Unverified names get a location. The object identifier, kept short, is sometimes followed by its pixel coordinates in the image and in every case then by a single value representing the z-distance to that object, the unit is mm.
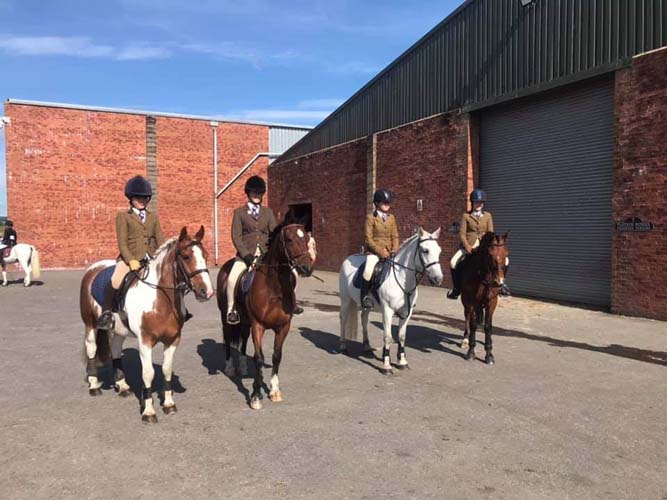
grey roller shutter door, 12523
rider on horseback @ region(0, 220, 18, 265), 18359
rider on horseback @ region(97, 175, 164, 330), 5539
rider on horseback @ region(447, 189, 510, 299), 8633
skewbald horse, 5125
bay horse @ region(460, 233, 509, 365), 7168
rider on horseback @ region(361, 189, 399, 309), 7629
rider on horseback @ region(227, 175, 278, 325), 6328
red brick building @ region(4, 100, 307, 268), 24859
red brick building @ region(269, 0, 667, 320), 11180
